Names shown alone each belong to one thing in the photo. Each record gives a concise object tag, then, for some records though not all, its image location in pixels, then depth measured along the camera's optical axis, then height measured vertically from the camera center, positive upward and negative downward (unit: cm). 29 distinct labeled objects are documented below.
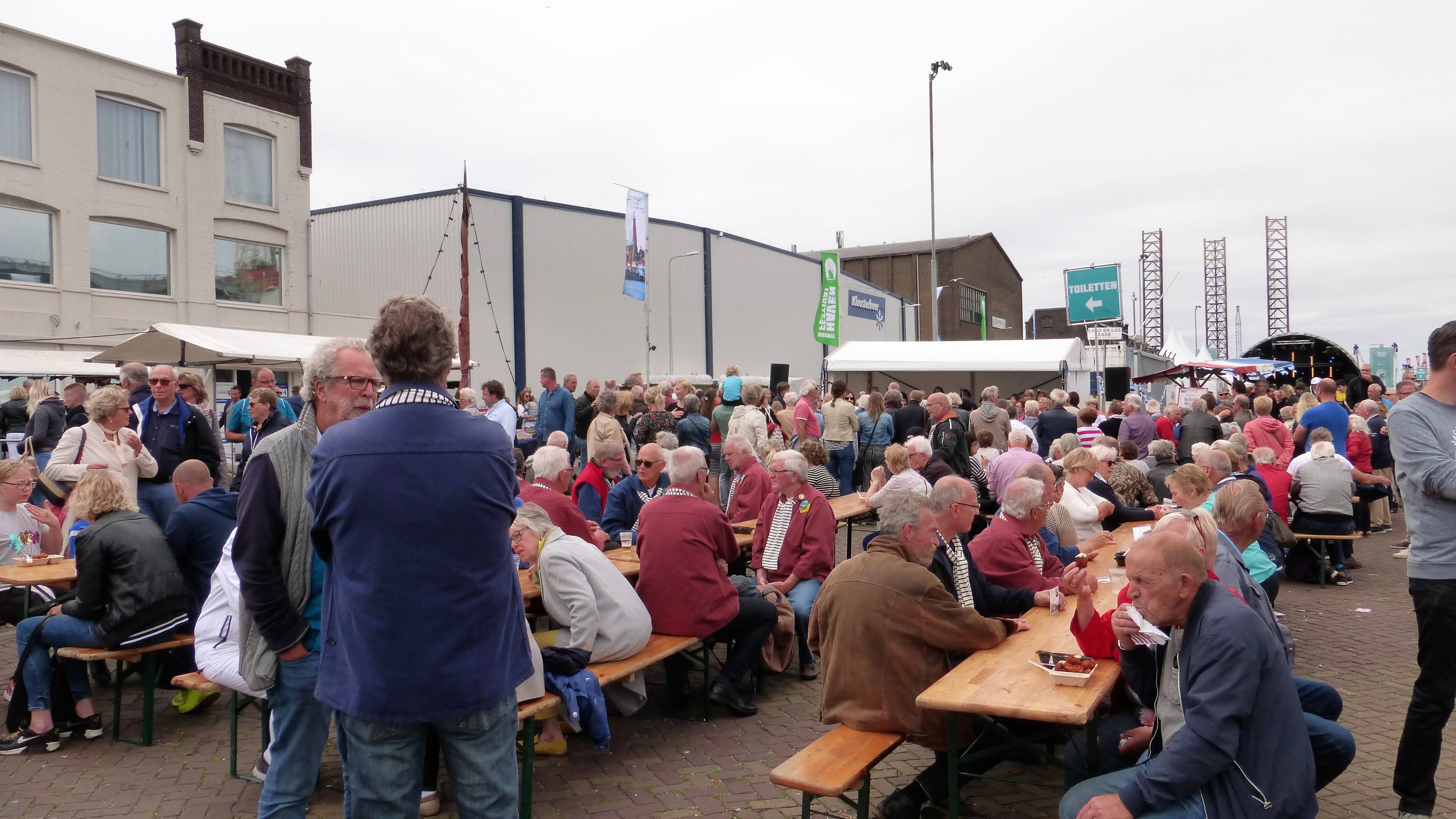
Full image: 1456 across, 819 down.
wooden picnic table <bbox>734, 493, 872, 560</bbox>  679 -99
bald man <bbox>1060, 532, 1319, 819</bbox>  253 -91
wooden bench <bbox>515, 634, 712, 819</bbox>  373 -129
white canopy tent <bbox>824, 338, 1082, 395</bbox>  1939 +74
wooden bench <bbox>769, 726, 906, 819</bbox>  319 -133
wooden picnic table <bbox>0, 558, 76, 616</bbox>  509 -97
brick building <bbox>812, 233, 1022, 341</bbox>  5734 +801
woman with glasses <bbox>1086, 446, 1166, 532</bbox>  696 -87
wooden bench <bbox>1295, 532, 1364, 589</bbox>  831 -139
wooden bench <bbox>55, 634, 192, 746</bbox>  456 -133
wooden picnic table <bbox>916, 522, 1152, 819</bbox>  310 -106
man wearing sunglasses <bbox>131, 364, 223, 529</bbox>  666 -24
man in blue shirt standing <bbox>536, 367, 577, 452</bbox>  1099 -10
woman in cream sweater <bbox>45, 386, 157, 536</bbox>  611 -29
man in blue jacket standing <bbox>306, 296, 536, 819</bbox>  204 -40
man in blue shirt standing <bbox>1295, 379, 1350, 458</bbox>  1034 -28
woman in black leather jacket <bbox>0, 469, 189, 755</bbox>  450 -95
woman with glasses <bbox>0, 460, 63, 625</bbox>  547 -79
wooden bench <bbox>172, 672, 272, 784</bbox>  419 -138
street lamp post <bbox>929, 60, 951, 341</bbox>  2606 +278
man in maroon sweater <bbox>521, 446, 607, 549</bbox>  540 -56
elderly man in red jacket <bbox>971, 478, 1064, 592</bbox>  464 -73
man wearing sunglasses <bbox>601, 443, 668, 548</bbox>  675 -76
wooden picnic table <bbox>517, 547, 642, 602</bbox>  488 -103
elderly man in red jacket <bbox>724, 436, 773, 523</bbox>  762 -77
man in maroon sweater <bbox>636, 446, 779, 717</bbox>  490 -90
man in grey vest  260 -51
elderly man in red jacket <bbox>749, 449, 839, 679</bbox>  581 -92
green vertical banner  2455 +220
